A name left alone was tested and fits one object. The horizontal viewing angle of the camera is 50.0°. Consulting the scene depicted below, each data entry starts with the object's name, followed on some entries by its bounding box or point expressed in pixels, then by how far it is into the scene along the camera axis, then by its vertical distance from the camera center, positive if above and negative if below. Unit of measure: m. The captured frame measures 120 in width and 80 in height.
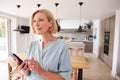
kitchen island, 5.07 -0.46
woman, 0.71 -0.11
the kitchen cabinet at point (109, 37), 4.51 -0.13
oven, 5.04 -0.27
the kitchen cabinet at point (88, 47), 8.41 -0.78
